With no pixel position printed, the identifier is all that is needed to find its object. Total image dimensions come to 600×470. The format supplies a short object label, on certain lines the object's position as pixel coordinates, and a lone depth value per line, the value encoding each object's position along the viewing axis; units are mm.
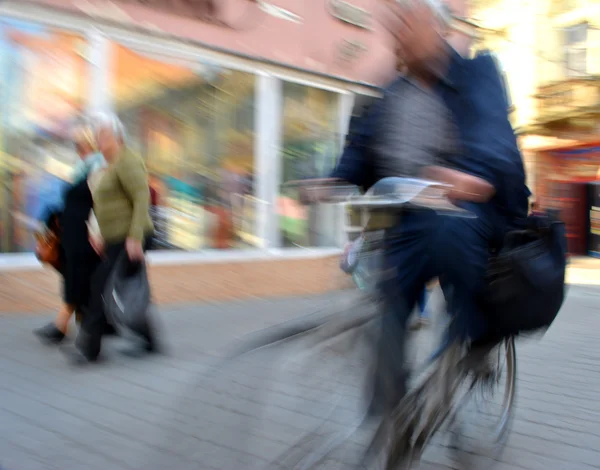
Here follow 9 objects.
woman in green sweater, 4504
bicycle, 2096
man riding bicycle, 2096
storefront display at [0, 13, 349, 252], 6504
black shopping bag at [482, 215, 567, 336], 2223
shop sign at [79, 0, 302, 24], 6844
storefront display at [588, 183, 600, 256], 17453
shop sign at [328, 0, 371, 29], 8922
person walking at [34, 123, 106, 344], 4797
